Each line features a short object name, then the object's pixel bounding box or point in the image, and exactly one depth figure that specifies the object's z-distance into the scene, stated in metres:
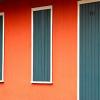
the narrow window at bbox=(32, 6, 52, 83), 14.02
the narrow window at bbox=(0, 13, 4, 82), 15.80
